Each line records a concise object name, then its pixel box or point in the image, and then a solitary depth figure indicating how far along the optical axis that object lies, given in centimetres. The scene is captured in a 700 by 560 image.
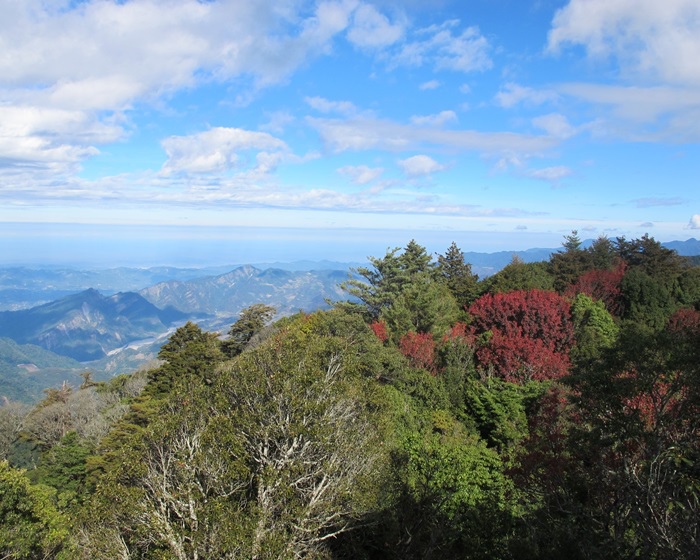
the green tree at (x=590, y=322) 2272
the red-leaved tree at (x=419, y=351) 2234
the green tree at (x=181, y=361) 2480
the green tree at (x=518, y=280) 2956
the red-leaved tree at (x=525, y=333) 2038
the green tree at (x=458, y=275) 3284
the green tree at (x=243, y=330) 3650
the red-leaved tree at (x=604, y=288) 3041
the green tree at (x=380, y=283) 3234
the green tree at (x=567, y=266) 3369
